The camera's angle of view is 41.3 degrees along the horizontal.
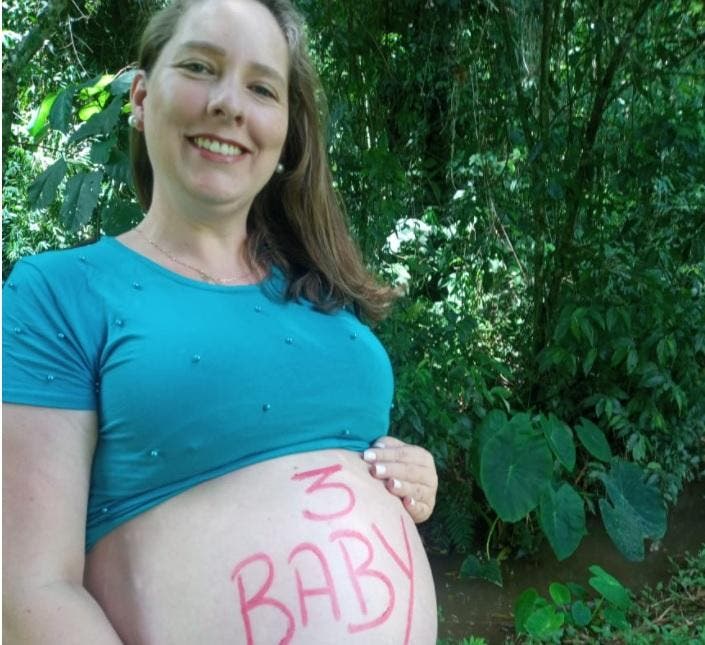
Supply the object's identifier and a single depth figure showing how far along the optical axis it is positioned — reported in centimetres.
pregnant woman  109
